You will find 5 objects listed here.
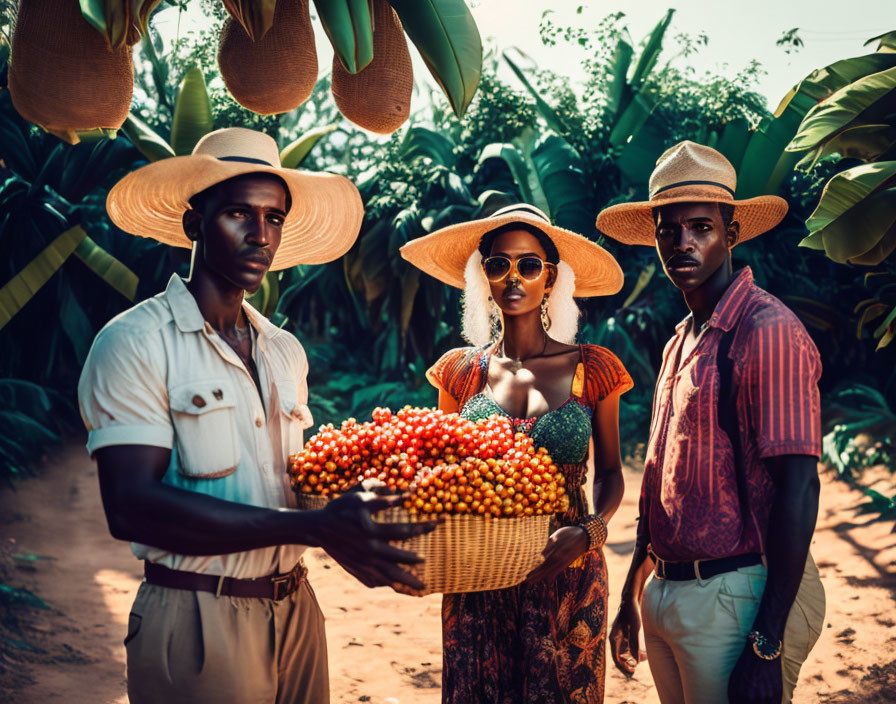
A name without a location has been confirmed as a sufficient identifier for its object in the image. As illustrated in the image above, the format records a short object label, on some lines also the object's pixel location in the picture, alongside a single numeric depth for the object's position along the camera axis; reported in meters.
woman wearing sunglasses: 2.86
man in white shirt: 2.01
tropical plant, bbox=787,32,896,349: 6.03
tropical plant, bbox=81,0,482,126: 1.70
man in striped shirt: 2.38
